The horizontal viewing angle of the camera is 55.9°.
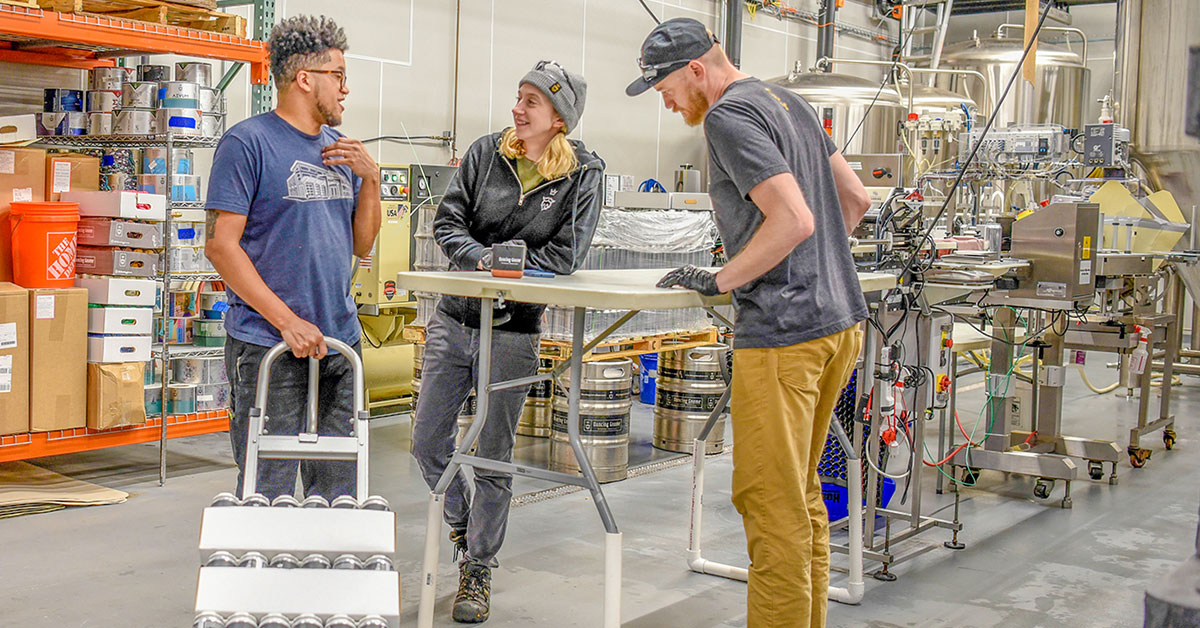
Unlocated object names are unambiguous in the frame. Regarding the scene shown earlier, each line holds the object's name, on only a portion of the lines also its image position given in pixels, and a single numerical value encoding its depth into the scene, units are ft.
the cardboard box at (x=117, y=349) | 16.75
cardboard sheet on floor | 15.89
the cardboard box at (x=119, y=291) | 16.79
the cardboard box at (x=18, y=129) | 18.58
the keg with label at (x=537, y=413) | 21.30
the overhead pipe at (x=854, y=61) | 26.91
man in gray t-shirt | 9.02
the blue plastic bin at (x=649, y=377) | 25.84
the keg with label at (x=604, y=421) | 18.39
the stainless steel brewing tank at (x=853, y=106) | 34.01
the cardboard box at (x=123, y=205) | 17.07
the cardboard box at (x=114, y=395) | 16.70
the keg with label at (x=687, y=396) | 20.25
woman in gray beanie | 11.37
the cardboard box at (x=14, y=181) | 17.15
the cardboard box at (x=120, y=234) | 17.20
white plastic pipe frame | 12.48
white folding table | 8.72
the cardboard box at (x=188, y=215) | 18.17
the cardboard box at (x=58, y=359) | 16.20
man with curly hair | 9.31
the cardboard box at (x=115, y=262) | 17.17
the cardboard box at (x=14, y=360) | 15.80
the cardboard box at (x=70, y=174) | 17.69
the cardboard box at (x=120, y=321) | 16.78
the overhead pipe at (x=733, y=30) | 35.83
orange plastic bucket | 16.52
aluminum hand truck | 7.54
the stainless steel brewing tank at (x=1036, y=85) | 39.63
